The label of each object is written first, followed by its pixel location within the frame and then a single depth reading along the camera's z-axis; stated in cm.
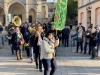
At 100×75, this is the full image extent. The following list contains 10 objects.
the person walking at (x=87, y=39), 1145
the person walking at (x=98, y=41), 1120
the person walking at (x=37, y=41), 859
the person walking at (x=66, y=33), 1610
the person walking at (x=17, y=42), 1082
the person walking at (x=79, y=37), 1316
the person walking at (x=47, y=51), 637
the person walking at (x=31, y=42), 957
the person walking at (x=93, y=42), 1086
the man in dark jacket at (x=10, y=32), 1455
